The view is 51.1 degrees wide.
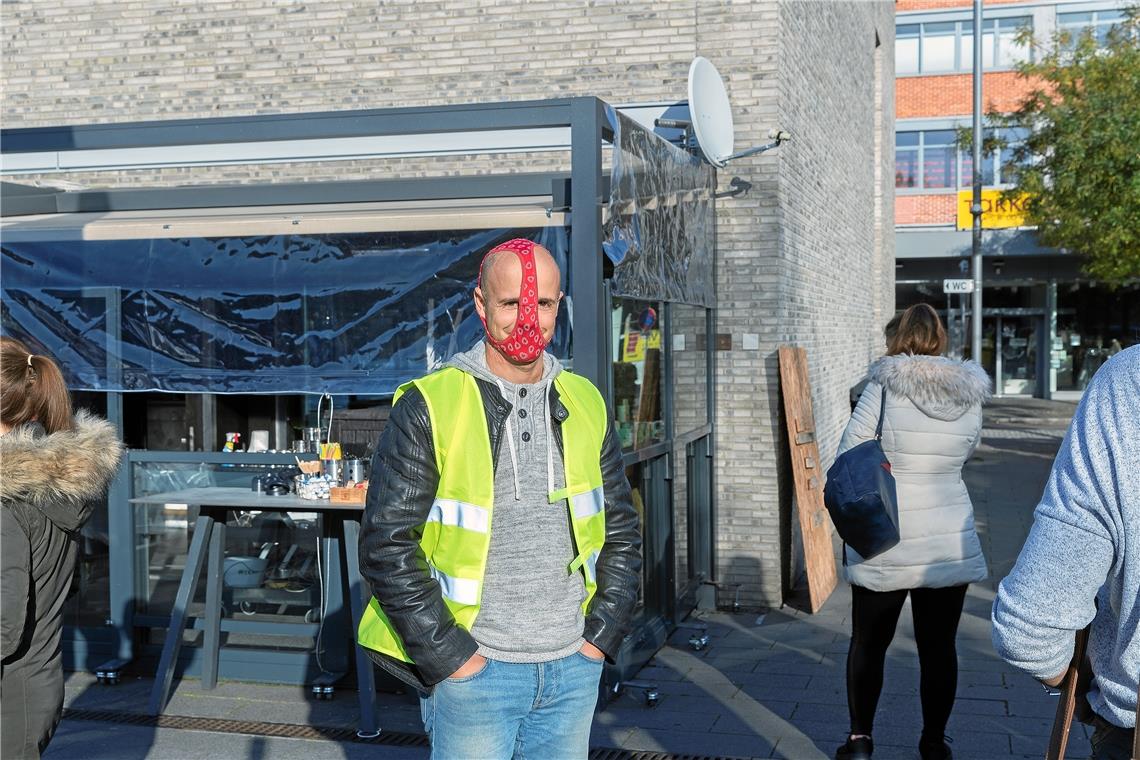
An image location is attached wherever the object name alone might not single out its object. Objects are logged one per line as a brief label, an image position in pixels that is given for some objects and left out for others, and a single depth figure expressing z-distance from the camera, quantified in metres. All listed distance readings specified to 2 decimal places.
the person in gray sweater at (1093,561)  2.13
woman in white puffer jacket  4.80
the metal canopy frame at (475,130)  5.54
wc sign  18.70
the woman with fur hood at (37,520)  3.25
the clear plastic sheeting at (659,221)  6.00
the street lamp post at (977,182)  19.83
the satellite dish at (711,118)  7.16
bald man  2.81
